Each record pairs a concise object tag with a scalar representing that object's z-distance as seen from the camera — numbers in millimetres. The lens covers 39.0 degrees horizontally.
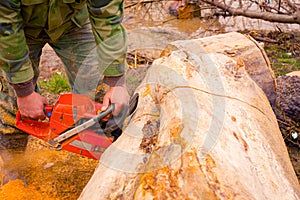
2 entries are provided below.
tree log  1691
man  2287
